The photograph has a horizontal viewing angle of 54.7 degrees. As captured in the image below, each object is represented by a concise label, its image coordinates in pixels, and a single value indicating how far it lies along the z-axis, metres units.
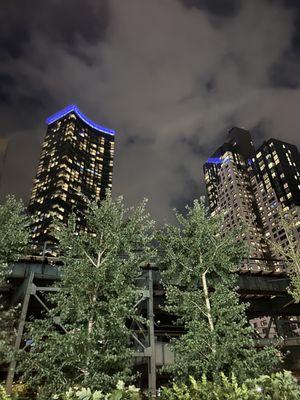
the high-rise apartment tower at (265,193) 159.25
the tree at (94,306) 13.61
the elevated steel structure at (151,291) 19.97
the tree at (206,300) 15.32
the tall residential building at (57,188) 162.25
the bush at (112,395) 6.51
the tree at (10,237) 15.85
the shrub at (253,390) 7.32
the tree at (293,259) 24.73
